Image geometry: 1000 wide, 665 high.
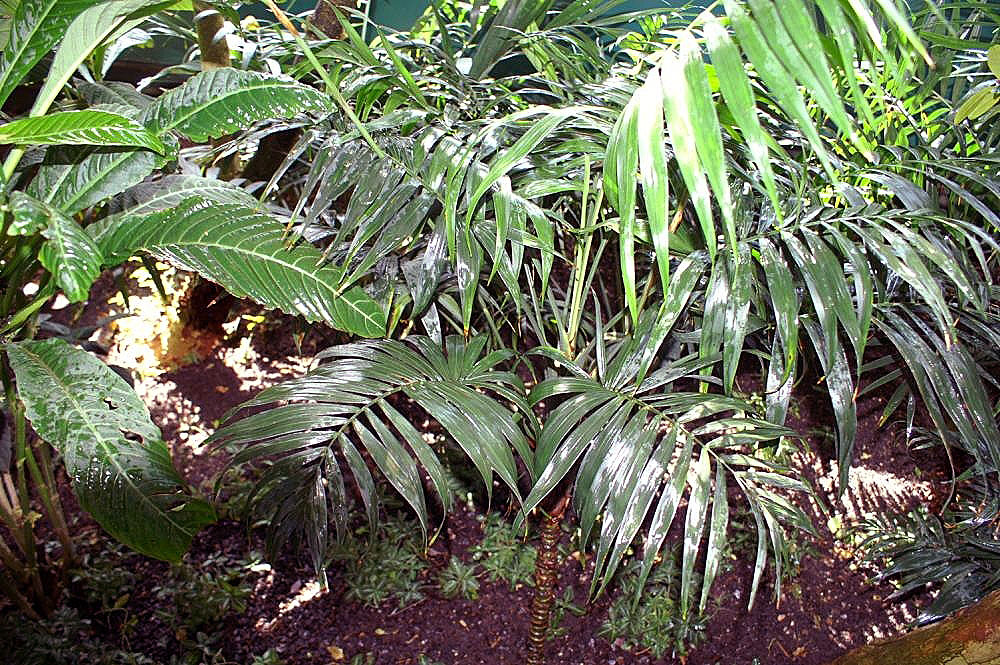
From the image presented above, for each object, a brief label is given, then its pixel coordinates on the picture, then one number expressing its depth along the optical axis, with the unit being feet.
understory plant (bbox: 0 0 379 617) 2.66
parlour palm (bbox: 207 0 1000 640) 3.04
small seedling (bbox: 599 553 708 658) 5.07
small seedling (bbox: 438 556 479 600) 5.31
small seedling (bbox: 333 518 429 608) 5.22
